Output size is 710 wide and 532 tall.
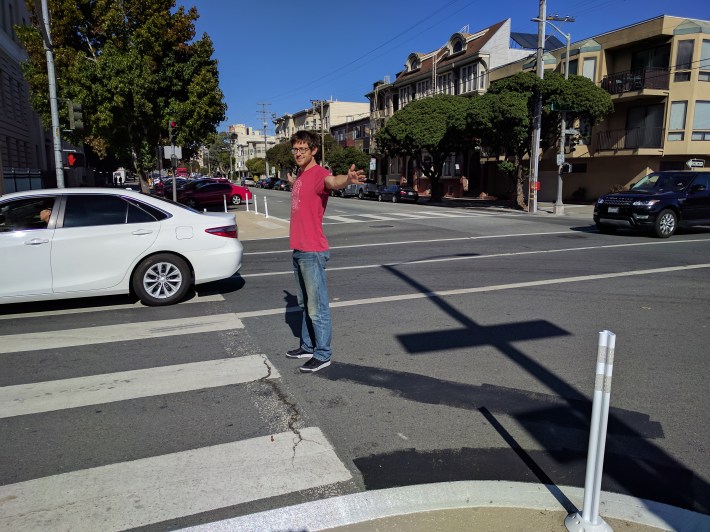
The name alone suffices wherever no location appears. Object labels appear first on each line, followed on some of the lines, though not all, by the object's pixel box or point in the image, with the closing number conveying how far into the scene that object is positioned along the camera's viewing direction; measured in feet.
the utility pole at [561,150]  80.18
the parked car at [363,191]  146.51
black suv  45.24
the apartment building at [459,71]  142.82
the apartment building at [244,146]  453.49
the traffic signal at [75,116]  51.96
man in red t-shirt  15.29
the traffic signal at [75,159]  55.42
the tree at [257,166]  357.82
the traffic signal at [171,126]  67.74
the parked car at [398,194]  127.34
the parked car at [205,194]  91.15
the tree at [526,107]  84.89
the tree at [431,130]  111.14
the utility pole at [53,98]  52.06
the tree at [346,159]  186.70
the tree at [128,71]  68.74
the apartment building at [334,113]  271.69
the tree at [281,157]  254.88
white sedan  21.33
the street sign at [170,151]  65.92
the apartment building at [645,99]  93.30
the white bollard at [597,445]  7.99
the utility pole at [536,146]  82.28
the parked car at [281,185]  225.35
